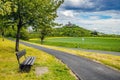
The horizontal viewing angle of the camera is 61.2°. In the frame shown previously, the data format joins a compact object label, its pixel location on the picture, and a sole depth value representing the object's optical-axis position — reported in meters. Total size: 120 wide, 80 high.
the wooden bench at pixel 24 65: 5.89
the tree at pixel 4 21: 11.07
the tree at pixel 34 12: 10.67
